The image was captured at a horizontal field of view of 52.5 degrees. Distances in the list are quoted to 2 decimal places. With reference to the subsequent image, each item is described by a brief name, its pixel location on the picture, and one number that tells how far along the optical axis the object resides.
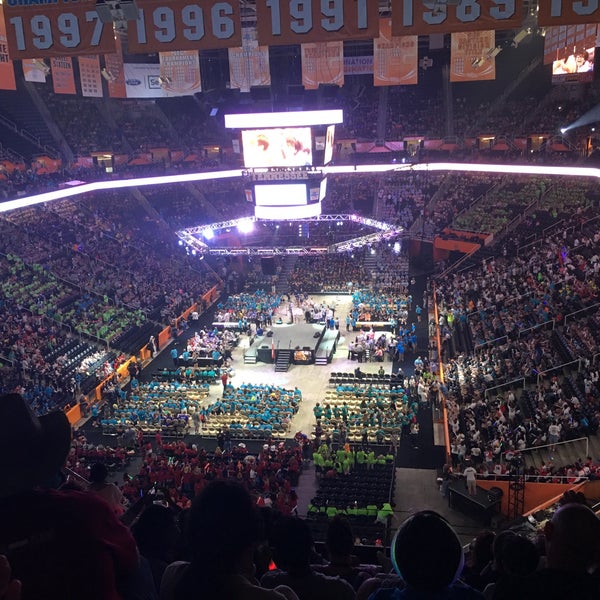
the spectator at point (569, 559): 2.66
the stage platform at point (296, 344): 29.00
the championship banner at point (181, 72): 27.75
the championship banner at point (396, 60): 25.72
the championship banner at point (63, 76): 30.14
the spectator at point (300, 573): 3.34
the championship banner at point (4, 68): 20.31
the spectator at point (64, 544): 2.33
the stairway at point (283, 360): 28.39
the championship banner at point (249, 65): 29.05
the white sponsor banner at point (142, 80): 40.19
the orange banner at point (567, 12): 11.85
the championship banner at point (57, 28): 12.94
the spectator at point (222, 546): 2.40
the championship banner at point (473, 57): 23.86
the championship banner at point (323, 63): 26.73
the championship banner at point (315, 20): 12.66
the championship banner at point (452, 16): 12.42
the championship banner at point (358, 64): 43.91
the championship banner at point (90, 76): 32.59
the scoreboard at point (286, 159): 30.36
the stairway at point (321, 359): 28.78
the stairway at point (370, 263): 40.42
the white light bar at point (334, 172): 33.41
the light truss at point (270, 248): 36.09
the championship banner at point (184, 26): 12.86
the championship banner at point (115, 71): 33.44
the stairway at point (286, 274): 39.87
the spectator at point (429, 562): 2.59
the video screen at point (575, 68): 30.47
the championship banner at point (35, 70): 30.00
